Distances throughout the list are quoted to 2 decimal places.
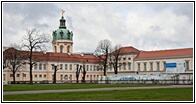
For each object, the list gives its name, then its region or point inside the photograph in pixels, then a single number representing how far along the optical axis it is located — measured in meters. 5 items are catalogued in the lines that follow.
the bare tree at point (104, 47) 87.81
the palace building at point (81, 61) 93.19
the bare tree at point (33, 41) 63.12
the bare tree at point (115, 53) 91.86
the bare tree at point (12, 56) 76.09
